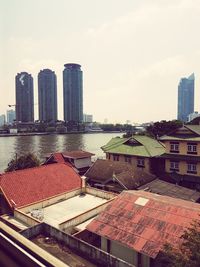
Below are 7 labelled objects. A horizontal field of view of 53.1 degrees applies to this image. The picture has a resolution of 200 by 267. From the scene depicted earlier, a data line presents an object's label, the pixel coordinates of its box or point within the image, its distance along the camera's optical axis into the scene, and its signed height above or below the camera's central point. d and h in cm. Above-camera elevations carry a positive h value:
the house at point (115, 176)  1956 -537
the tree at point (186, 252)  719 -486
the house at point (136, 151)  2597 -346
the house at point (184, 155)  2267 -354
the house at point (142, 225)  953 -525
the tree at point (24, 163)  2871 -548
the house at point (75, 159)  2867 -492
